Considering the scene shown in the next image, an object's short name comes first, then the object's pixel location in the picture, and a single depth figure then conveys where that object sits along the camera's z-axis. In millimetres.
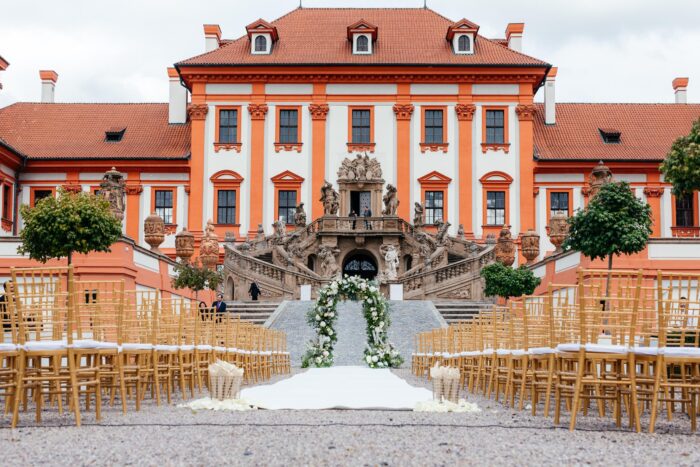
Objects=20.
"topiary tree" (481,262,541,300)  27844
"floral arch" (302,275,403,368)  17734
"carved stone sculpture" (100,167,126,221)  26328
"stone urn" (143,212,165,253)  30703
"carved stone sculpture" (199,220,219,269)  32531
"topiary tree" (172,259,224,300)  27994
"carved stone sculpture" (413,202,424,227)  38375
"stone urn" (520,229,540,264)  30828
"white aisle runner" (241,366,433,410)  9219
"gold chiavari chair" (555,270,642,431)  7285
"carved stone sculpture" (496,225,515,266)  31938
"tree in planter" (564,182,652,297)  22375
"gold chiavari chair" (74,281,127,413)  8062
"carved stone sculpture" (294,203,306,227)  38000
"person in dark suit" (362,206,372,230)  36875
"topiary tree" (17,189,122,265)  21516
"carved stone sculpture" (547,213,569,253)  30594
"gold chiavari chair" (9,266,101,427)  7469
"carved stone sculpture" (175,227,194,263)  31469
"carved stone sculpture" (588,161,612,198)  26891
